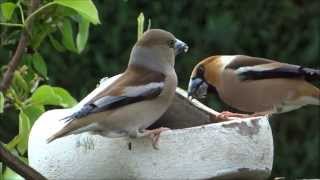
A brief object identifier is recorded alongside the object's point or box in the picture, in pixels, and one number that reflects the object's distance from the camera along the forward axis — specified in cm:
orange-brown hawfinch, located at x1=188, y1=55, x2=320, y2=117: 536
